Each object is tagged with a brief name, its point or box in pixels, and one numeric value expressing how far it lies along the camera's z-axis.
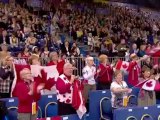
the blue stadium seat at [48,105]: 7.18
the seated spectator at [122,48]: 15.09
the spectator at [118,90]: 7.23
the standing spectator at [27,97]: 6.07
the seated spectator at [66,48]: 14.98
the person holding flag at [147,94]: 7.82
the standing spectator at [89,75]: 9.12
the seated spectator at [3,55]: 7.74
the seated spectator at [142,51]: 13.91
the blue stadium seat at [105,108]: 7.36
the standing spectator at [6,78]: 7.29
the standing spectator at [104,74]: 9.09
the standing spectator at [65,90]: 6.54
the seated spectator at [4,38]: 13.87
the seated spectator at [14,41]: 13.80
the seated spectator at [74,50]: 14.96
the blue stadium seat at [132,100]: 8.19
